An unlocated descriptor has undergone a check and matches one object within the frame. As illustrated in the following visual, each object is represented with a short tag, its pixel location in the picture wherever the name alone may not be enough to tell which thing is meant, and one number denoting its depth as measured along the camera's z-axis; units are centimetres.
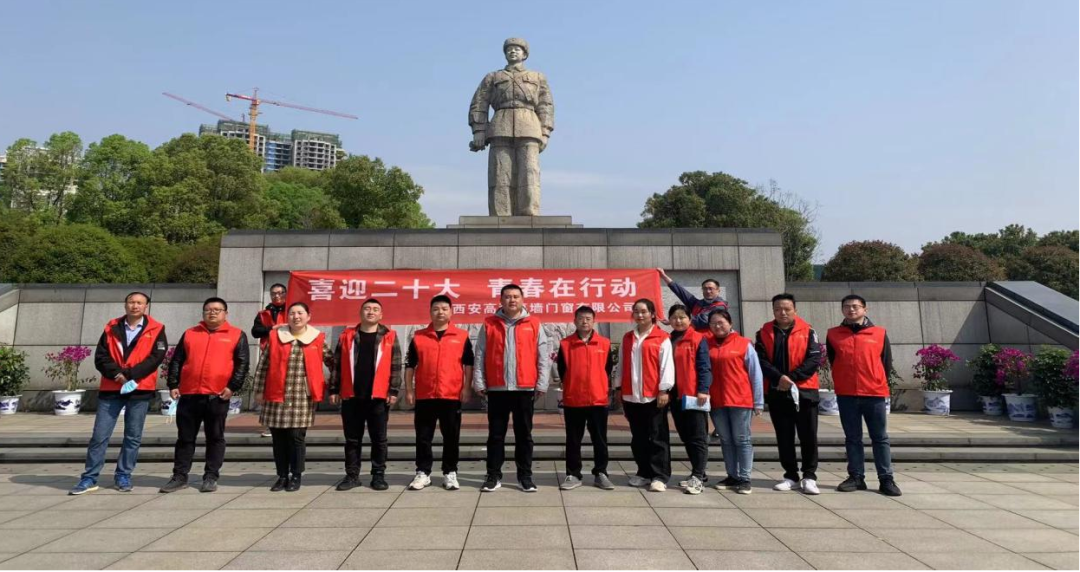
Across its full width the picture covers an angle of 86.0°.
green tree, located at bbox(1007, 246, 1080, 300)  2786
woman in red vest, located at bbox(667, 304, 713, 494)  486
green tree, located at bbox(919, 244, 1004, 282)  2672
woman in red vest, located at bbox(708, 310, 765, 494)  484
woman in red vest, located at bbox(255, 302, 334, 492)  484
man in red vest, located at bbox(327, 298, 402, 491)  490
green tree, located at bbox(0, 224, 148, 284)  1958
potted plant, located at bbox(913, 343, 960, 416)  884
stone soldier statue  1109
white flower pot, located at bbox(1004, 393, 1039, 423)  812
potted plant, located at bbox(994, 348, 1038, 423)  814
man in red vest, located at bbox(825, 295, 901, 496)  484
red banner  842
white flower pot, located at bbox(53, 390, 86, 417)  898
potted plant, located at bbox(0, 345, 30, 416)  895
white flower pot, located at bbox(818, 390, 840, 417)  897
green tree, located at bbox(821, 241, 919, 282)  2514
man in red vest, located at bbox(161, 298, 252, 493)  491
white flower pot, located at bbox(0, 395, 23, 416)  893
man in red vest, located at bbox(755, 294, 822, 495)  491
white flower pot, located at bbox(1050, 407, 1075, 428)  751
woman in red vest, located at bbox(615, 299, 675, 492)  490
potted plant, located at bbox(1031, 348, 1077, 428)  751
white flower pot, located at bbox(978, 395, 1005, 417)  867
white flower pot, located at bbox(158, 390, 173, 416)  896
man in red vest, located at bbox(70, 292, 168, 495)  487
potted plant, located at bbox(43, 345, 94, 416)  900
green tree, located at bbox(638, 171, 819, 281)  3180
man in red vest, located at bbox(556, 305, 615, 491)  496
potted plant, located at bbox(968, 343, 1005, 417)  870
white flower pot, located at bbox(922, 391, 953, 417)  882
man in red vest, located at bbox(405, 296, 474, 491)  490
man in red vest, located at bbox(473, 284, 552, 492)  486
